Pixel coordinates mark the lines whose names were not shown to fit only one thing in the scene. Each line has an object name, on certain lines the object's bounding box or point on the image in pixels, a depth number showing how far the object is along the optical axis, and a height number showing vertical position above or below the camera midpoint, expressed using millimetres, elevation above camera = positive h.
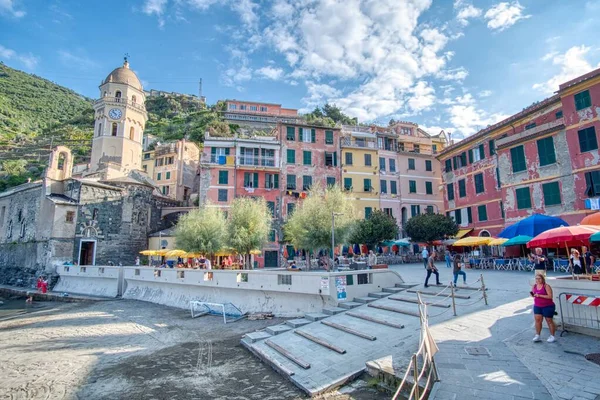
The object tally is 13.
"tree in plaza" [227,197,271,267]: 21672 +1639
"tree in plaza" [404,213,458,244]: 27188 +1892
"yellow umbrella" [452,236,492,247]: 21156 +518
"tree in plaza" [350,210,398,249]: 26141 +1642
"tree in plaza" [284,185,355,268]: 20688 +1890
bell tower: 38281 +15917
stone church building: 29250 +4407
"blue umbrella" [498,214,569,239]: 14391 +1022
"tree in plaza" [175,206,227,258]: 23656 +1366
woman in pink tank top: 6598 -1261
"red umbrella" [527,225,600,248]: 8216 +321
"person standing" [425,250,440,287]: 12094 -655
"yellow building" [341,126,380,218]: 33031 +8323
